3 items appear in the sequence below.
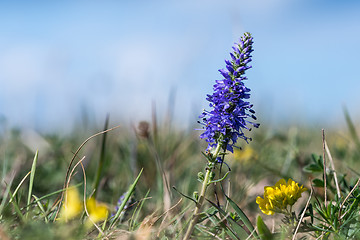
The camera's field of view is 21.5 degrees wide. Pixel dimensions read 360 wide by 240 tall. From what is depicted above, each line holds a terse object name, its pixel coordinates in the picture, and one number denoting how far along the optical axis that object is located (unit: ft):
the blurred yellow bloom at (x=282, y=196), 1.63
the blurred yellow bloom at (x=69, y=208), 1.63
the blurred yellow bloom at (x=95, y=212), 1.73
